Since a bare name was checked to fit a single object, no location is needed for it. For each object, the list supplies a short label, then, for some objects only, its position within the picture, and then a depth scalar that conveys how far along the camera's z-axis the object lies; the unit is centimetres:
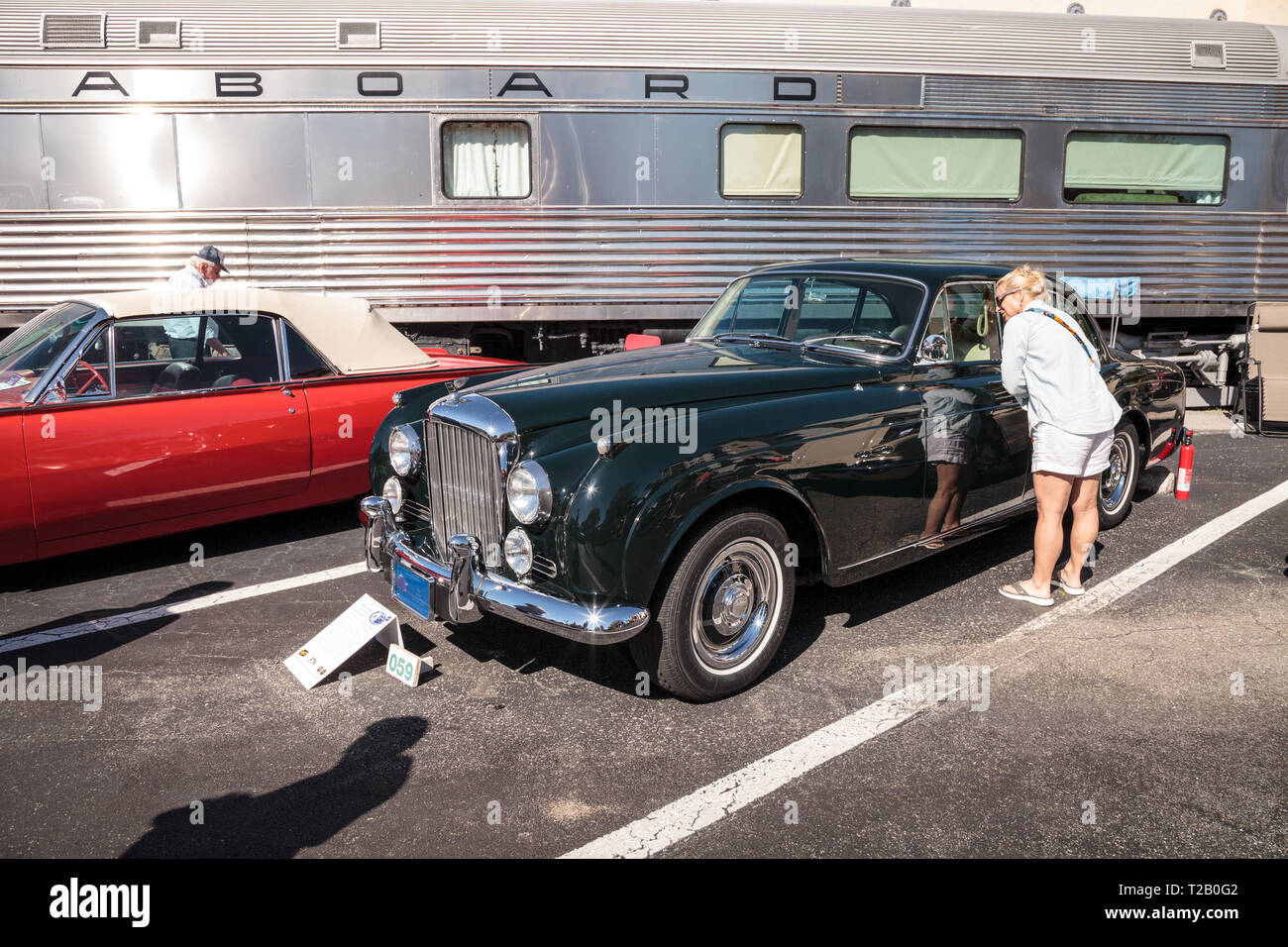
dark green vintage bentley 341
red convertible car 482
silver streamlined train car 791
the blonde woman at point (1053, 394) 448
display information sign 389
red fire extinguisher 635
